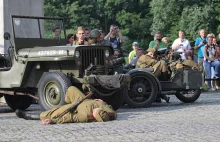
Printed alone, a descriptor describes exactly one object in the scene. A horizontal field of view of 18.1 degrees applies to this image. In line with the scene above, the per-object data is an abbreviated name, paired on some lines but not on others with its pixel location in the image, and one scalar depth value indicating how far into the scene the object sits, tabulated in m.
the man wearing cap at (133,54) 19.58
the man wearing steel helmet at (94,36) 14.56
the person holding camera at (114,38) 17.00
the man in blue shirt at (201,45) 20.55
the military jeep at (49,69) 13.12
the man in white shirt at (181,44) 19.61
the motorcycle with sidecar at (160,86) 14.76
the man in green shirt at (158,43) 17.38
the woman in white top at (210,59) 20.31
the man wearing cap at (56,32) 15.19
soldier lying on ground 11.34
